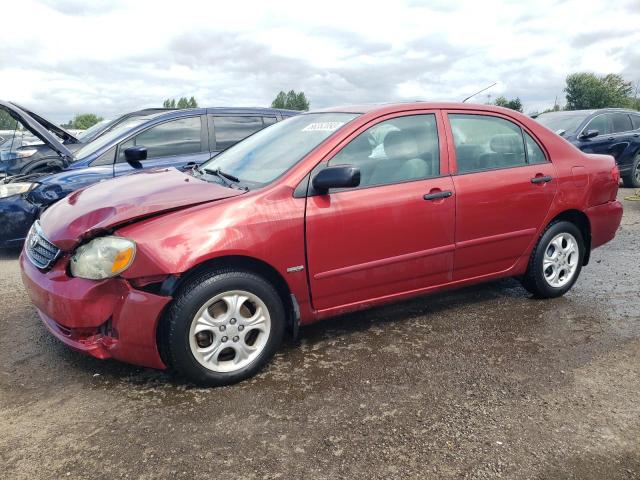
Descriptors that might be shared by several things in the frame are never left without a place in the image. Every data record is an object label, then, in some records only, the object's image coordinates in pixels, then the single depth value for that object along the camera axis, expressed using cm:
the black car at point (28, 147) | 611
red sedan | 275
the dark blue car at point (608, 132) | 955
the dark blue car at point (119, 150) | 560
